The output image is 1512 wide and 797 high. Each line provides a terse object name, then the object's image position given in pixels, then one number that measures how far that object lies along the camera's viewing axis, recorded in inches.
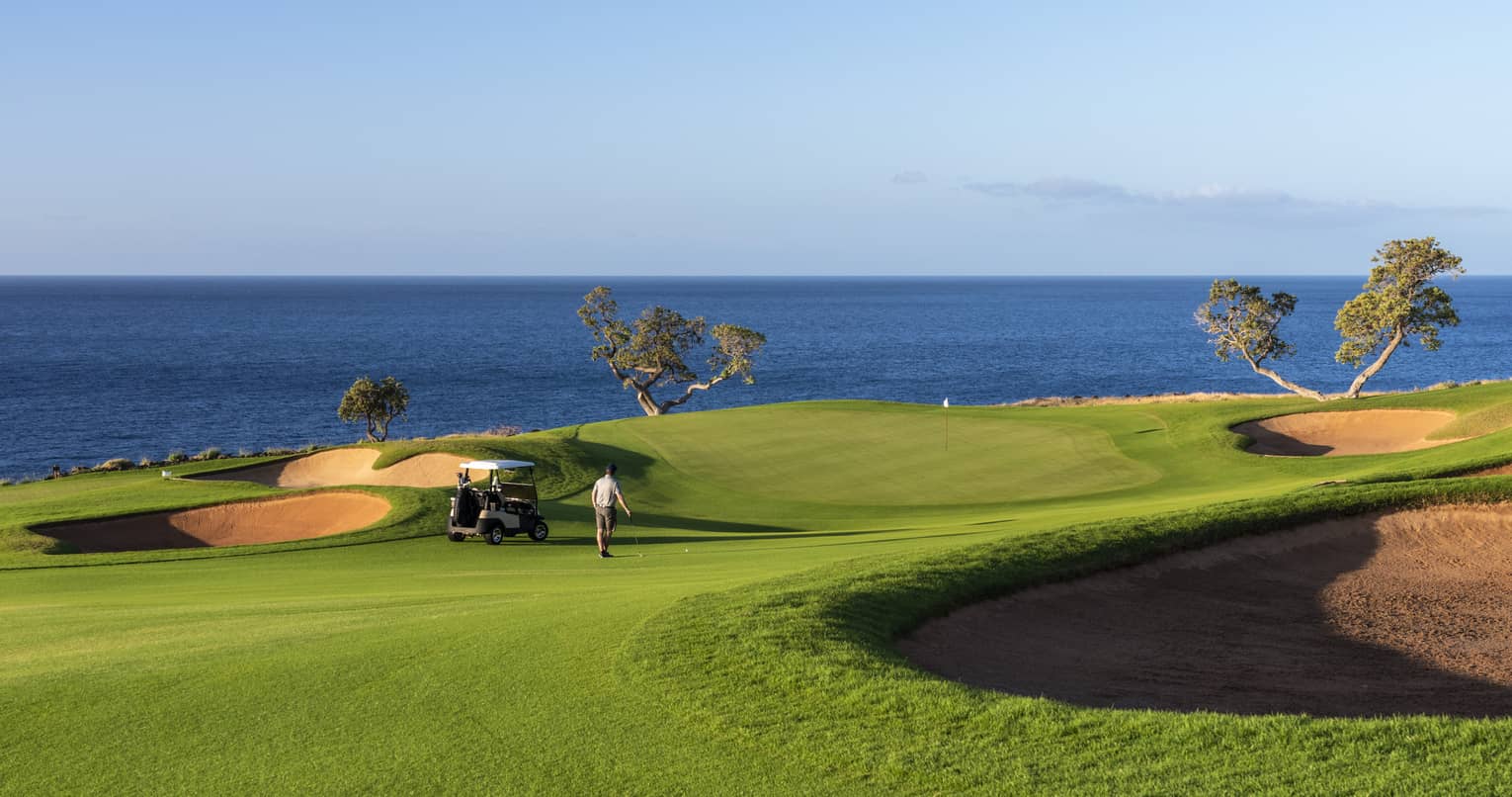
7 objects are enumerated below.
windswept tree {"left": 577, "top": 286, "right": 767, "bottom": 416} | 2512.3
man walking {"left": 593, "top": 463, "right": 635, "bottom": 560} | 808.9
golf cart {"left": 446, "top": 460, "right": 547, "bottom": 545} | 905.5
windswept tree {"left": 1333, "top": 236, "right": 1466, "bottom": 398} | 1905.8
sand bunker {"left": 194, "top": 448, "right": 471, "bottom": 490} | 1286.9
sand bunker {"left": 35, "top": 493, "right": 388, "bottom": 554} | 977.5
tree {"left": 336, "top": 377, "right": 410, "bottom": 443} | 2111.2
